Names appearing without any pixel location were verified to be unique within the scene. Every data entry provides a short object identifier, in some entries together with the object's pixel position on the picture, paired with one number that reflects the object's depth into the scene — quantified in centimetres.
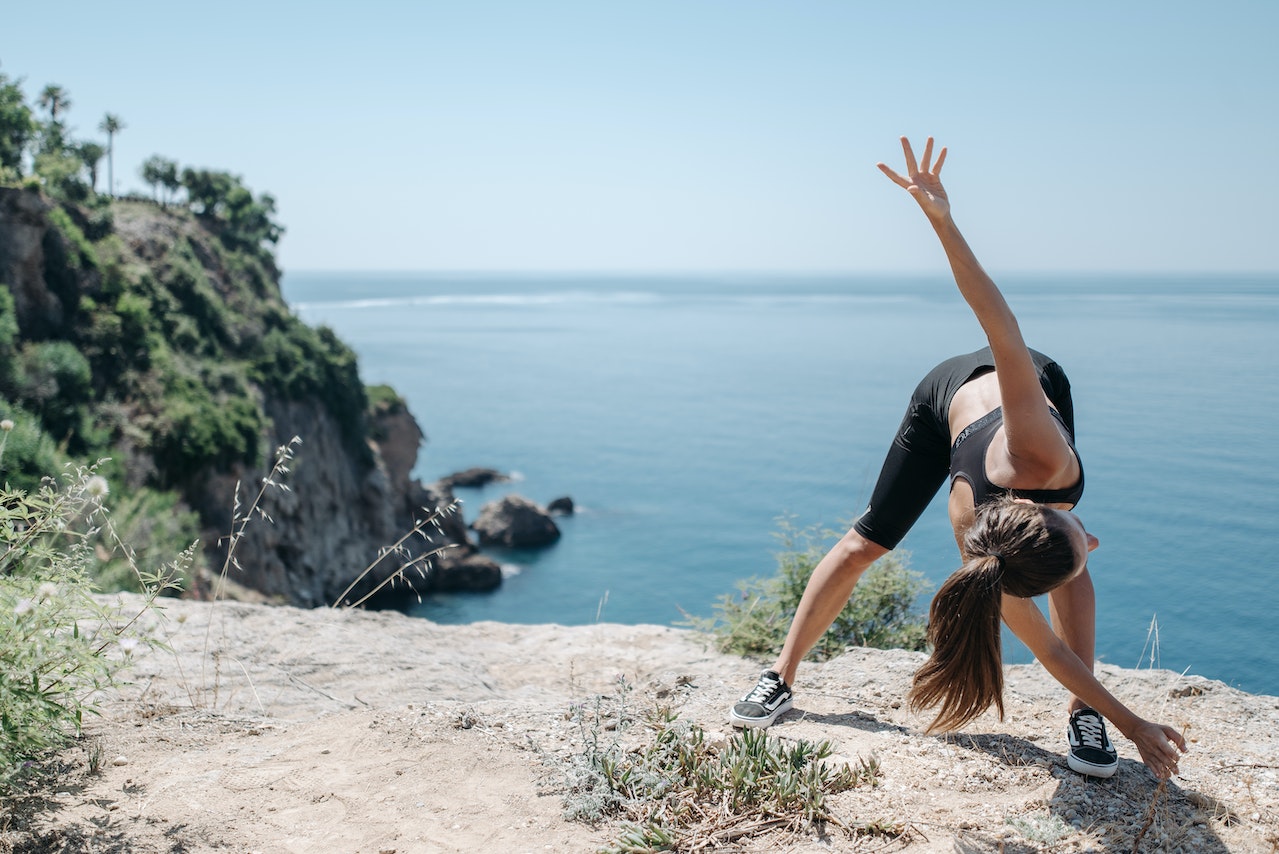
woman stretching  277
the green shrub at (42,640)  264
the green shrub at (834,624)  548
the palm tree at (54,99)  4231
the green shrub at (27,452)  1491
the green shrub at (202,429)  2436
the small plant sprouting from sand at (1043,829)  287
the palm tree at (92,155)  4216
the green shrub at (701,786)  293
